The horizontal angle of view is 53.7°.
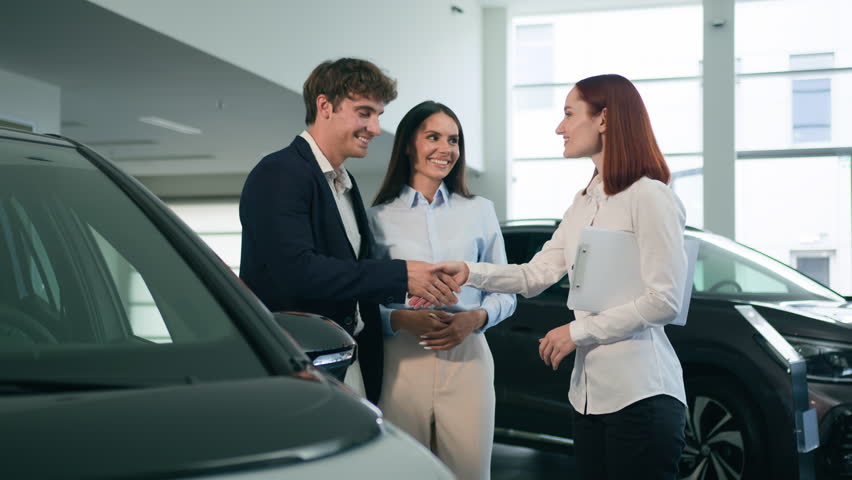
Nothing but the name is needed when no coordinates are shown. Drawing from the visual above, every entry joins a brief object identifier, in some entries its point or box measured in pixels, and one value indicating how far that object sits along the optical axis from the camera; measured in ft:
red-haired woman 5.55
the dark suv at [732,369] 11.00
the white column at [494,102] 42.32
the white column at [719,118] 37.83
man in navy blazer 5.87
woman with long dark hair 7.10
